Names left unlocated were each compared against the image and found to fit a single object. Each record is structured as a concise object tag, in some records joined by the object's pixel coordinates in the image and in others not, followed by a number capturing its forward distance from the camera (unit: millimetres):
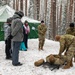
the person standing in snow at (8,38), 5919
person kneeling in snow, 5021
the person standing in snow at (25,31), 8434
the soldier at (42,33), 8182
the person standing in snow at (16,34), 5305
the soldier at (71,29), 5250
